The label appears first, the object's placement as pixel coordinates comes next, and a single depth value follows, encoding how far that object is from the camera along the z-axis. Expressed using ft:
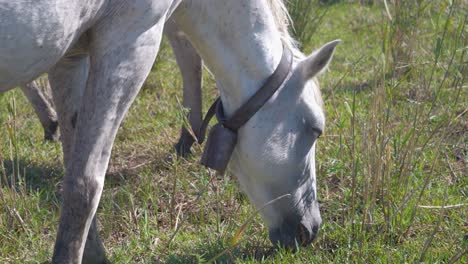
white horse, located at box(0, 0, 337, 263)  14.33
